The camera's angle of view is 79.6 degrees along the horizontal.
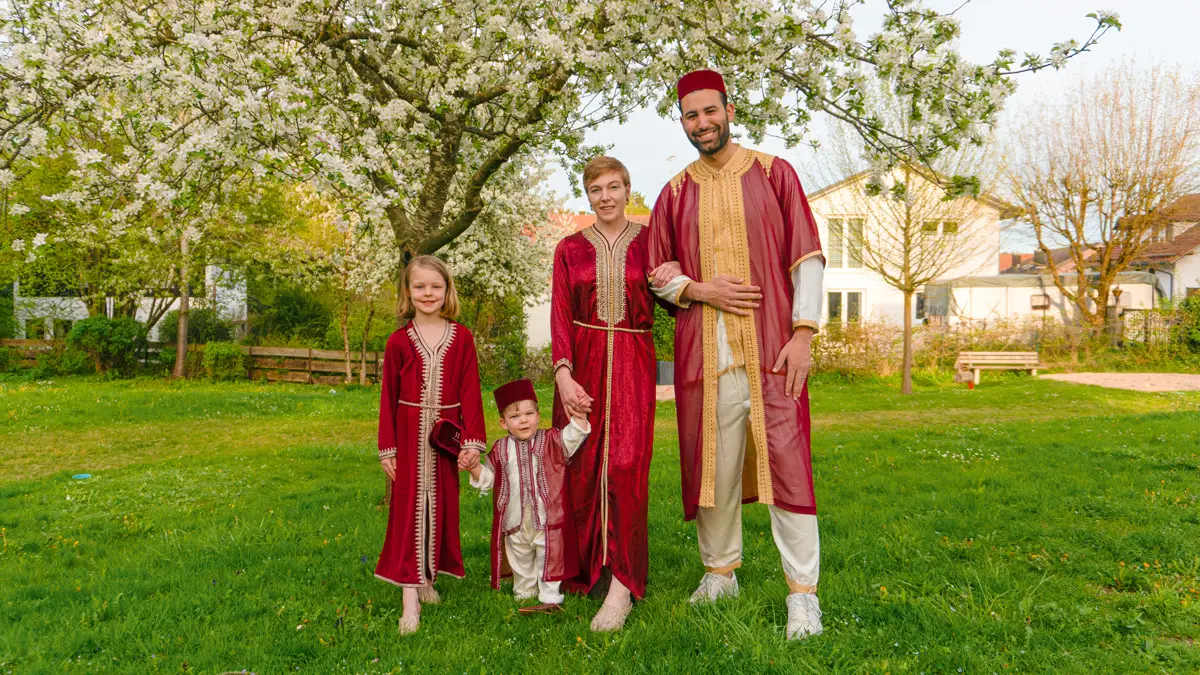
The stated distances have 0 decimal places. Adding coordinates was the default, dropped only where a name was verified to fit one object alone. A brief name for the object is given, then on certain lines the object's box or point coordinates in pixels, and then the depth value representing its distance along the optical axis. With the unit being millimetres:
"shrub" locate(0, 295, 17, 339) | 20328
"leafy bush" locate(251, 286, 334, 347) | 18547
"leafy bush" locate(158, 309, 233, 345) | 18703
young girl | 3584
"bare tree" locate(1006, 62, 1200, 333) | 20219
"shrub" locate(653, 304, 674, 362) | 16516
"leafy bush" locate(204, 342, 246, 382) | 17062
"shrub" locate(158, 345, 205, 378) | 17453
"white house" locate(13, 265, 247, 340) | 18719
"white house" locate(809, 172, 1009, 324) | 14758
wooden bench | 17094
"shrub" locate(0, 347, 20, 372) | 18391
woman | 3525
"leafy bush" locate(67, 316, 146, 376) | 16922
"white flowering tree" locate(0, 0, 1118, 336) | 4262
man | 3191
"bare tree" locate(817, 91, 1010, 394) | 14391
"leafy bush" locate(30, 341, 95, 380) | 17266
